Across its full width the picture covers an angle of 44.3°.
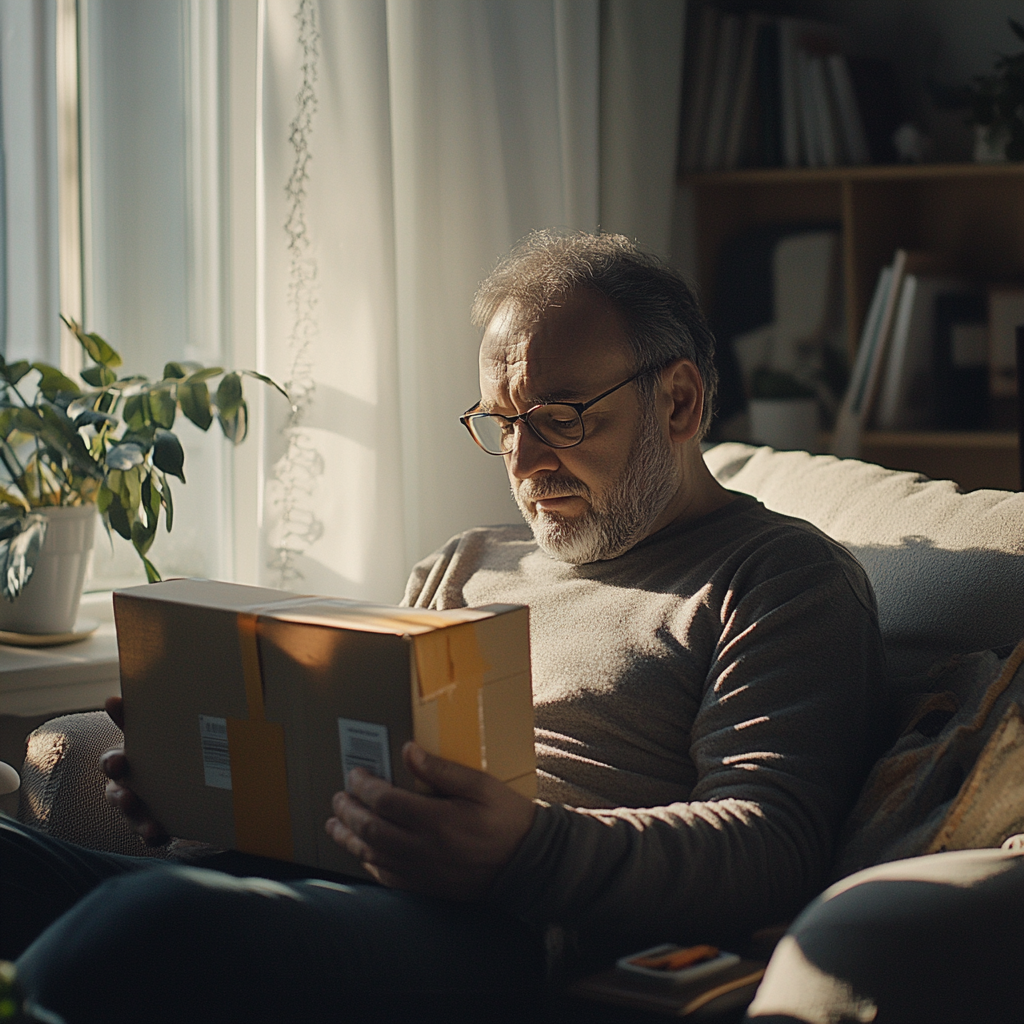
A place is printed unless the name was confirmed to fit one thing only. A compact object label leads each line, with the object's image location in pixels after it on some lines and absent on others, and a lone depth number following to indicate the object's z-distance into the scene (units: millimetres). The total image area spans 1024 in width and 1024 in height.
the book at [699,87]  2598
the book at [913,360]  2439
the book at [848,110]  2506
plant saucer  1806
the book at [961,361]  2457
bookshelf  2523
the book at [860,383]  2484
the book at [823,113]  2520
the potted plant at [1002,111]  2211
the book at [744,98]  2588
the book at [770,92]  2592
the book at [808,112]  2547
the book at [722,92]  2592
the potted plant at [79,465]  1689
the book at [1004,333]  2389
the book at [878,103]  2537
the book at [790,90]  2557
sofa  1127
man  946
